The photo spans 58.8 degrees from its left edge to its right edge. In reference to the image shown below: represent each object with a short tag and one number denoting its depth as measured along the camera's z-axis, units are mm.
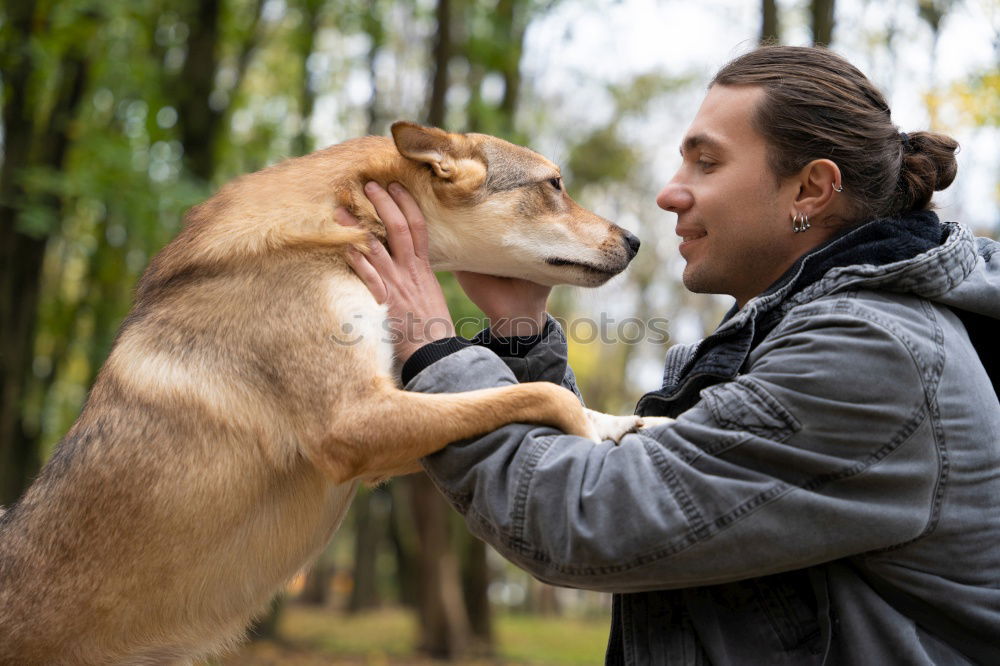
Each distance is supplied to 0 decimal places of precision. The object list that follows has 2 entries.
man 2055
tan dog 2840
